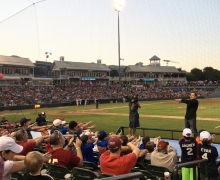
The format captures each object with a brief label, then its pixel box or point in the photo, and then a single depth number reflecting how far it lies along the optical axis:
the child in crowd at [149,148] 5.40
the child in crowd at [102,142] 5.19
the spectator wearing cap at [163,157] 4.82
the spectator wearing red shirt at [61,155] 4.16
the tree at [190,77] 80.62
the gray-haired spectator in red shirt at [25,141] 4.58
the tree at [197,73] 76.31
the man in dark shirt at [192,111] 9.09
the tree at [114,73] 75.36
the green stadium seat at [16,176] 3.95
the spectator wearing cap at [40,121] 11.60
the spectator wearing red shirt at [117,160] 3.63
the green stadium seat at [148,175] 4.08
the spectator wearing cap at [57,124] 6.37
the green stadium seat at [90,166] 4.93
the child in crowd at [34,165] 2.96
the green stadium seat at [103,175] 3.68
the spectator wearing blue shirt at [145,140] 5.97
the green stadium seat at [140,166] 4.88
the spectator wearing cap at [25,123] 7.55
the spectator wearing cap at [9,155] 3.07
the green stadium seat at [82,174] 3.77
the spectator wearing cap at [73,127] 6.65
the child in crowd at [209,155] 4.62
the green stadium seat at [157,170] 4.50
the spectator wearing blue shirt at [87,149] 5.47
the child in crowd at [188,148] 4.94
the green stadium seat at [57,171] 4.10
